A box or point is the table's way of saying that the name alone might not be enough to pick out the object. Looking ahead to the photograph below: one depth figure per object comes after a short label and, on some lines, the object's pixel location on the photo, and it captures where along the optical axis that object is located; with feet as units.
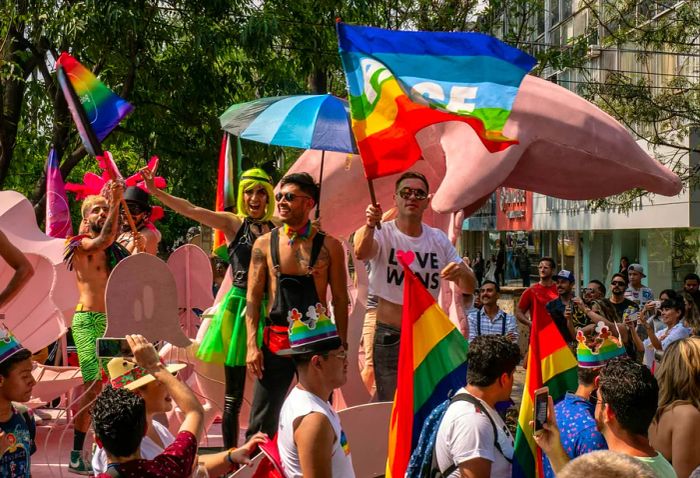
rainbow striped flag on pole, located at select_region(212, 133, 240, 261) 27.27
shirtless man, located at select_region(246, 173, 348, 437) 17.72
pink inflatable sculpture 23.17
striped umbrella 21.09
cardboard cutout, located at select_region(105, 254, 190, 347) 16.93
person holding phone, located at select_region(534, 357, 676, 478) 11.28
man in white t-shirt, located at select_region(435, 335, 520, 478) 11.87
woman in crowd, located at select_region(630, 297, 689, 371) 29.27
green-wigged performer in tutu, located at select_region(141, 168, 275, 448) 20.16
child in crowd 12.47
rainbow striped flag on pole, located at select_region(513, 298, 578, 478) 13.93
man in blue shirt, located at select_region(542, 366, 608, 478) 12.75
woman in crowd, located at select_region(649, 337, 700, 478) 12.78
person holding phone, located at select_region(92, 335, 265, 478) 10.48
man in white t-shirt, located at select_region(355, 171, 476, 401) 19.13
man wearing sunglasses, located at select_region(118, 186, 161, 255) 23.89
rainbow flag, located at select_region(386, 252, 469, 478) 14.40
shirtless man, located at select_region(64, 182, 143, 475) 20.39
